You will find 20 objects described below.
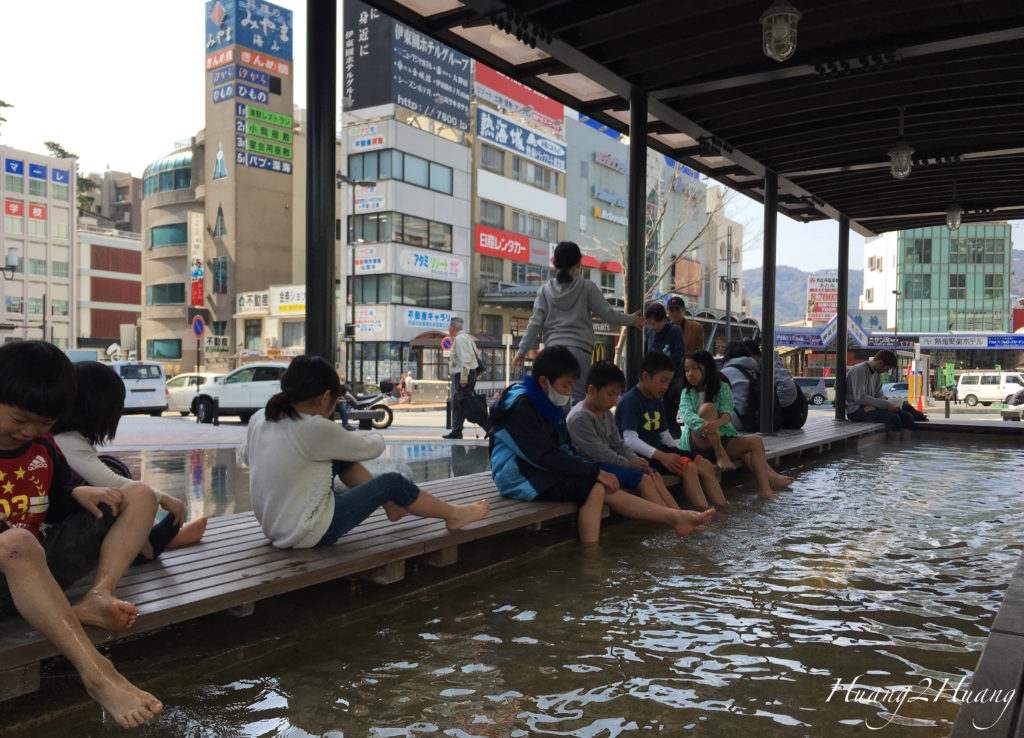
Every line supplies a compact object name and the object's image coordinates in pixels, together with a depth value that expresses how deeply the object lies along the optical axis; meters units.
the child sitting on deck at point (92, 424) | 2.88
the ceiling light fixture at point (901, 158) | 8.30
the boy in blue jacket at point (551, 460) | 4.81
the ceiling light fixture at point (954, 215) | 11.34
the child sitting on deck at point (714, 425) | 6.52
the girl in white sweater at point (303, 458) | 3.46
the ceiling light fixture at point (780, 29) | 5.36
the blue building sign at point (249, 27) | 41.19
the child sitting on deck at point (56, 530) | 2.37
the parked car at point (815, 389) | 33.09
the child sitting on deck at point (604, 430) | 5.14
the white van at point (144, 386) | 21.39
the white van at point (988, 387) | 35.62
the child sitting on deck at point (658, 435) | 5.79
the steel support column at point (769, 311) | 10.00
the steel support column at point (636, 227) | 7.41
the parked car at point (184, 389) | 21.73
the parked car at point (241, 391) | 19.33
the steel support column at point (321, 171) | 4.52
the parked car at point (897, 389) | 33.59
